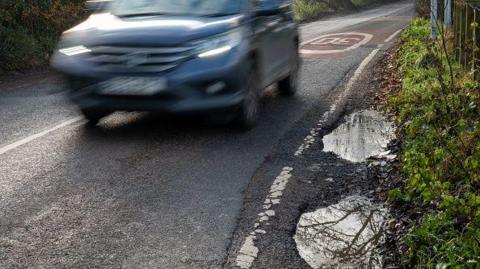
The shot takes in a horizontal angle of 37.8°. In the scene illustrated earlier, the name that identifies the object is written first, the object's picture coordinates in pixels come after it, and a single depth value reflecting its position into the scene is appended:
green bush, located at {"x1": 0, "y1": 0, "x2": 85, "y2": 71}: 13.60
